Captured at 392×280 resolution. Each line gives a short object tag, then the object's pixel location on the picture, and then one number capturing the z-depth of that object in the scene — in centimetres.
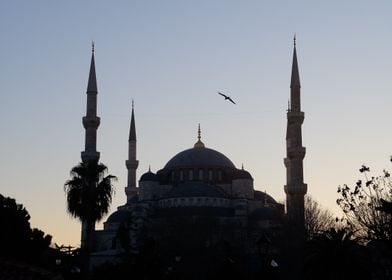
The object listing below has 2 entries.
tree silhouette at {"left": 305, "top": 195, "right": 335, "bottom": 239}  6531
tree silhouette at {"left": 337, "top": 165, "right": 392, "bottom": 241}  2623
